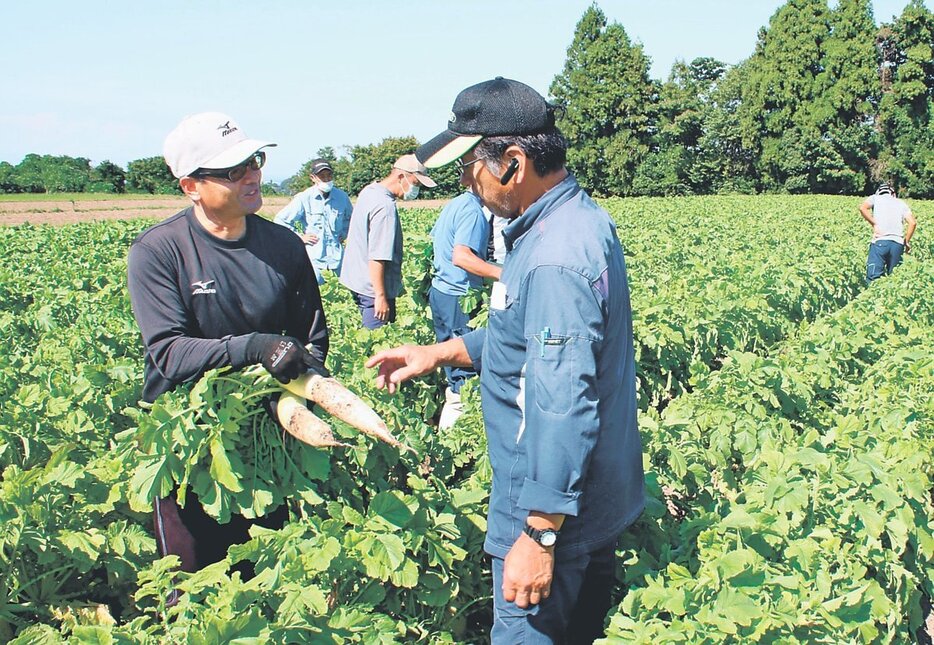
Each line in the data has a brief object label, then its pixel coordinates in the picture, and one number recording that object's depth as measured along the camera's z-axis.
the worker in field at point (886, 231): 10.83
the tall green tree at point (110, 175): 63.03
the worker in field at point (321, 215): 7.82
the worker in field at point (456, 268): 5.30
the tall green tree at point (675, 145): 62.31
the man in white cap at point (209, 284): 2.49
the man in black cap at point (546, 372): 2.01
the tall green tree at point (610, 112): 65.19
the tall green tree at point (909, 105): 55.75
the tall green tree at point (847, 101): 56.41
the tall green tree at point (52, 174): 60.75
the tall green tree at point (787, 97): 58.34
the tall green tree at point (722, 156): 62.66
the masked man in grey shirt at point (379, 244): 5.98
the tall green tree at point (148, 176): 64.69
